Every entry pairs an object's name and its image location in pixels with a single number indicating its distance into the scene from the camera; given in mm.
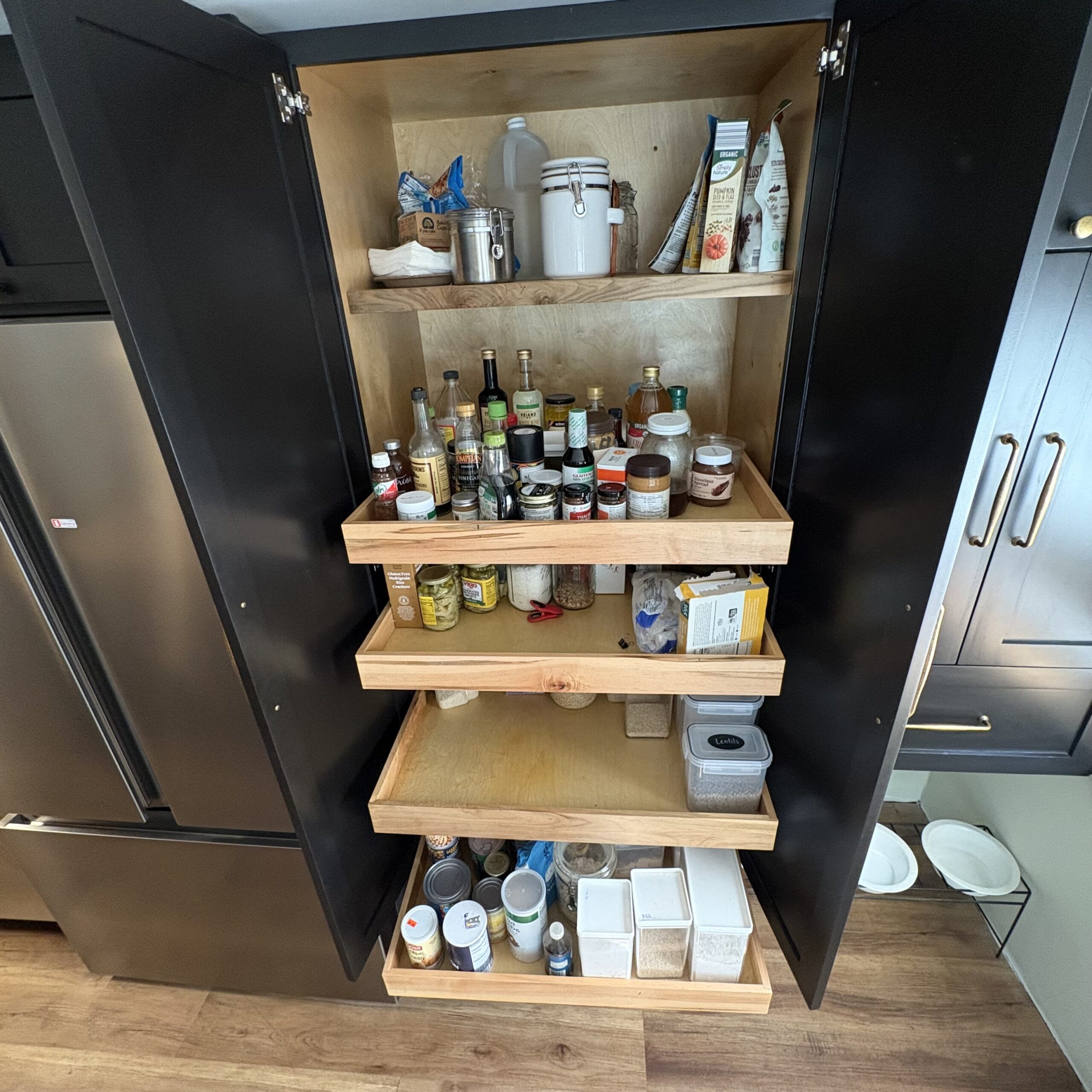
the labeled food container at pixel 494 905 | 1312
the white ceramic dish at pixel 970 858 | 1469
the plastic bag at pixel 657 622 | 1028
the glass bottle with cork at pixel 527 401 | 1084
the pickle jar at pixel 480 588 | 1142
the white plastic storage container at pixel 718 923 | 1149
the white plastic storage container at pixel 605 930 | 1162
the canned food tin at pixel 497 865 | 1431
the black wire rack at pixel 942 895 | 1450
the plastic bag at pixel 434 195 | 1033
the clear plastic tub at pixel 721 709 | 1202
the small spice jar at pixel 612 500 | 932
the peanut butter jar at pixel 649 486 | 899
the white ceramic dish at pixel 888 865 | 1527
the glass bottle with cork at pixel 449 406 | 1083
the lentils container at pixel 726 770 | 1092
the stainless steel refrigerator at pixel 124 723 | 842
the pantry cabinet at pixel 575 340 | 588
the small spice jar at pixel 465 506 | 979
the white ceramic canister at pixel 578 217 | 894
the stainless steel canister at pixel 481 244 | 927
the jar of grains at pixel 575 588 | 1153
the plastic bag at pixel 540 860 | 1390
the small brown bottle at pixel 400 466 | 1004
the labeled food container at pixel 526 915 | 1235
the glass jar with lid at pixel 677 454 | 986
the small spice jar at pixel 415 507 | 959
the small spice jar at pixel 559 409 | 1124
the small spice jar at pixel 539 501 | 933
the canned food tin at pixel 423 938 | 1231
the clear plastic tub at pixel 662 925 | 1164
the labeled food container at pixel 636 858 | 1383
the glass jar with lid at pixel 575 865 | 1333
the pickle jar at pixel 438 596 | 1088
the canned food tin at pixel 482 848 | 1437
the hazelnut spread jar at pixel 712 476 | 967
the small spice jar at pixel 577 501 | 920
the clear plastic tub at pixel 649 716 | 1296
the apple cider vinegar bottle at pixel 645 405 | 1060
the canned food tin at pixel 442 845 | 1379
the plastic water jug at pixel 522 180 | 1044
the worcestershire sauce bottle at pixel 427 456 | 1014
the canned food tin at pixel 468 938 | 1216
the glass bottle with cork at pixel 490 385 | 1055
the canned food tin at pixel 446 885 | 1321
